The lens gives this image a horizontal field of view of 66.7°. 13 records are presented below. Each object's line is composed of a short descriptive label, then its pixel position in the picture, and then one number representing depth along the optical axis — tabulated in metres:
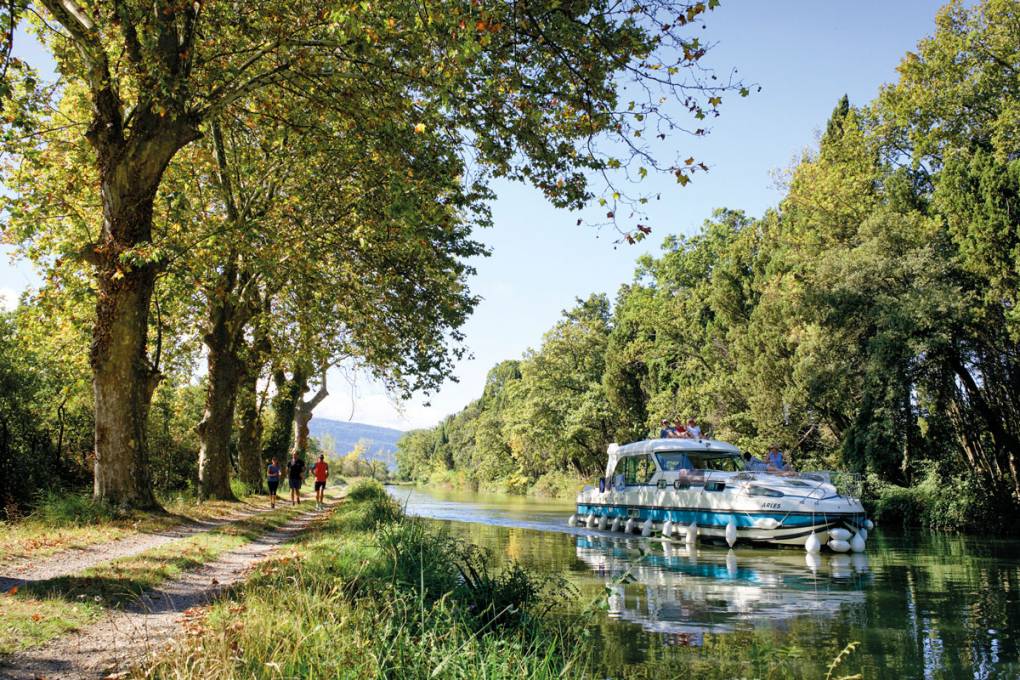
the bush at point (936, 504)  25.80
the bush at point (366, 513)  15.31
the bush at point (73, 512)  14.59
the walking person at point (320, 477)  27.08
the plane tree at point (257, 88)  9.08
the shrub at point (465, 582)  8.12
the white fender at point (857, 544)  19.25
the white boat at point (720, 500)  19.83
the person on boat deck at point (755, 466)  23.84
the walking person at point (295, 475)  28.17
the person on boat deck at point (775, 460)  24.04
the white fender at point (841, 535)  19.41
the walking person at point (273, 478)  25.25
